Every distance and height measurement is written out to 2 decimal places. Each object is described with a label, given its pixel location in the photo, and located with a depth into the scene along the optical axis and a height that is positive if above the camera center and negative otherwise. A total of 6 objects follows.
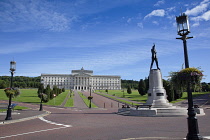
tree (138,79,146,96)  64.19 -0.07
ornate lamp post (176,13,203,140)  6.88 -0.47
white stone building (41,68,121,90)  183.62 +7.62
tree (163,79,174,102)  41.72 -1.25
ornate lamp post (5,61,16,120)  16.74 +2.01
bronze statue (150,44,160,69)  25.17 +4.57
